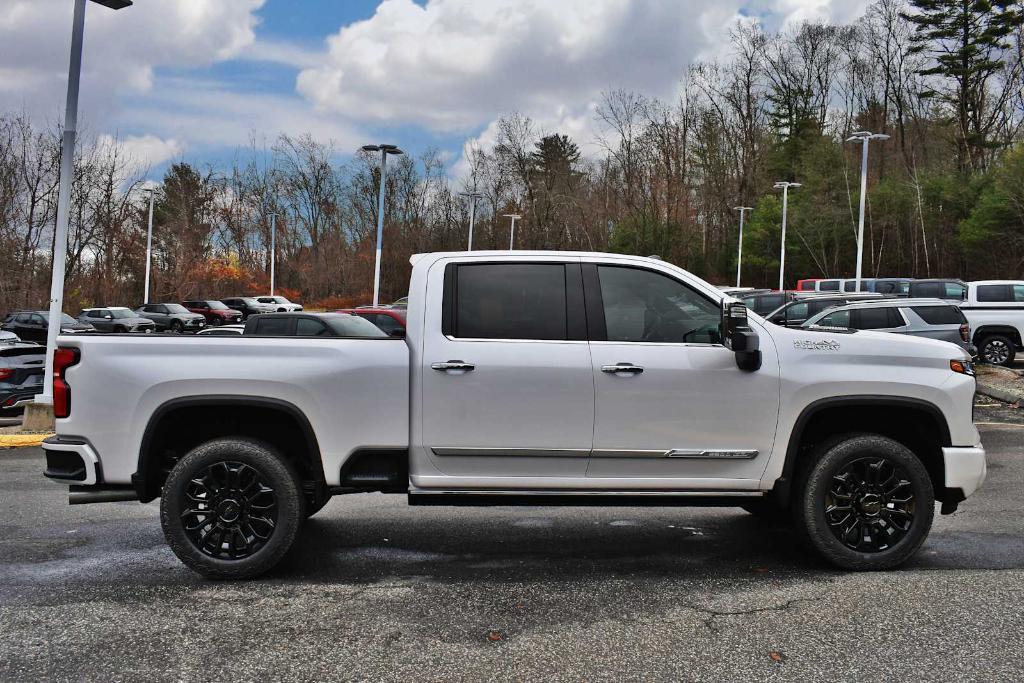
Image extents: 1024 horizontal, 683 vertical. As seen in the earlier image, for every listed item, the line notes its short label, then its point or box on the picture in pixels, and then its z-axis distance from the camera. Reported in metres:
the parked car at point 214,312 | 49.99
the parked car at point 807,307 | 19.91
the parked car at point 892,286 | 28.53
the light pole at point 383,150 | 38.03
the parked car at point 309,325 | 15.41
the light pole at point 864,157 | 33.86
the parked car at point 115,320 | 37.94
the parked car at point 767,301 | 26.72
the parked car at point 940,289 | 25.88
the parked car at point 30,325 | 31.45
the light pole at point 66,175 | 13.27
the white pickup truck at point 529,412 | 5.05
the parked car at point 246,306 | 54.16
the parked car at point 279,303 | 55.25
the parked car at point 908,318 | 16.05
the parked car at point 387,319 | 19.59
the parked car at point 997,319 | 20.09
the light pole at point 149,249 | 49.12
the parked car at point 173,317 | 43.06
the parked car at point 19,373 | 15.06
